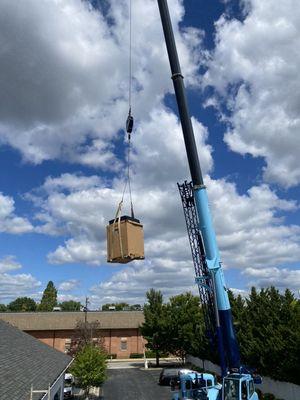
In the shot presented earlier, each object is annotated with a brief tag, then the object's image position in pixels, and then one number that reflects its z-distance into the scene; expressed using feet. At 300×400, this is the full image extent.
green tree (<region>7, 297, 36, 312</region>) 482.24
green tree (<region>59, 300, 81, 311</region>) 545.03
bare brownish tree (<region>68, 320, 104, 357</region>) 156.58
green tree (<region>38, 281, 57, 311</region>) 396.69
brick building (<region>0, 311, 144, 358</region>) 207.82
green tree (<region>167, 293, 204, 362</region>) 154.81
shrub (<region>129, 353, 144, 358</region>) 205.87
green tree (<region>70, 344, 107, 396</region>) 96.84
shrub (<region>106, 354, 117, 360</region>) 202.28
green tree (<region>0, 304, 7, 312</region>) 493.27
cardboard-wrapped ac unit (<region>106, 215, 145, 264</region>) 44.68
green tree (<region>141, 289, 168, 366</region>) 161.12
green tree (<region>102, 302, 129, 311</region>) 445.58
